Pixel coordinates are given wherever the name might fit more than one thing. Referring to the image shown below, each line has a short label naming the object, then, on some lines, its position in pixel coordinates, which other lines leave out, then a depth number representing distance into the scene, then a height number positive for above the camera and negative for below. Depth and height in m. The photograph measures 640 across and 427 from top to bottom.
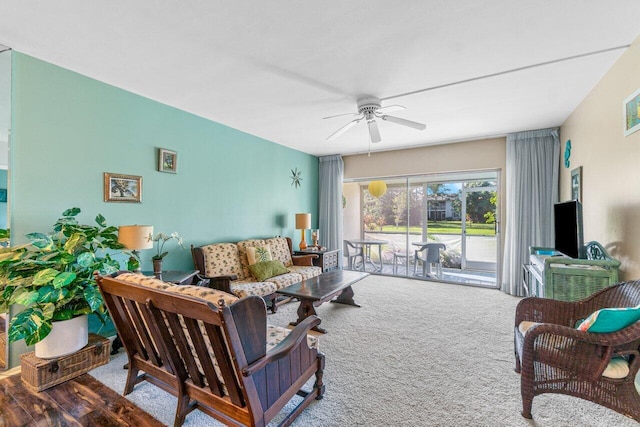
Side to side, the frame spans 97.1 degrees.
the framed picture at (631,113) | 2.06 +0.78
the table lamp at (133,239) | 2.49 -0.22
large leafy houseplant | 1.94 -0.46
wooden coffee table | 3.04 -0.86
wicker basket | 2.04 -1.17
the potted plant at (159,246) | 2.76 -0.39
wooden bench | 1.33 -0.75
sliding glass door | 5.44 -0.24
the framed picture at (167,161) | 3.28 +0.63
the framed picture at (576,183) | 3.31 +0.39
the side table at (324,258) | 5.02 -0.80
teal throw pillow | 1.56 -0.58
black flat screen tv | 2.53 -0.14
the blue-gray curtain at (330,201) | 6.11 +0.29
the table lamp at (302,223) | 5.22 -0.16
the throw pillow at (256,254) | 4.01 -0.58
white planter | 2.12 -0.97
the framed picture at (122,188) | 2.83 +0.27
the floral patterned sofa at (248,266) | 3.34 -0.73
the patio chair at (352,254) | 6.31 -0.89
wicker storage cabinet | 2.35 -0.52
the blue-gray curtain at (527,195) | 4.31 +0.31
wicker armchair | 1.62 -0.89
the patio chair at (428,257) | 5.42 -0.84
